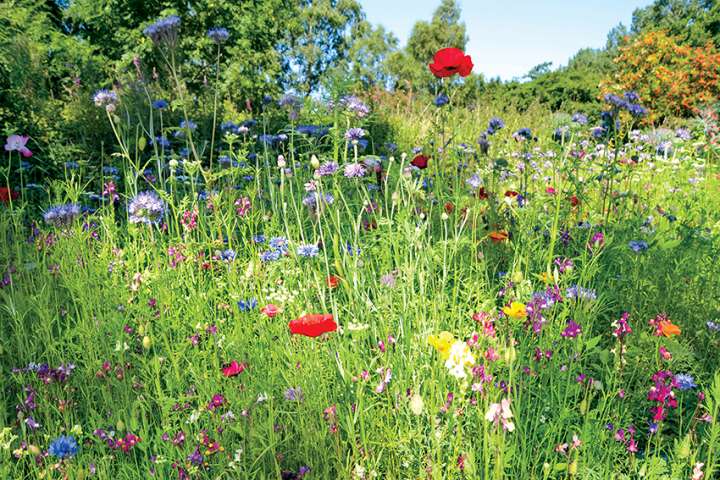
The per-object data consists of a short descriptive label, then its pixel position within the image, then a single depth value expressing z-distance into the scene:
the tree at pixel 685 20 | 20.59
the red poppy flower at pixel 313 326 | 1.29
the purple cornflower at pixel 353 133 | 2.28
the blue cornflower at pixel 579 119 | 3.07
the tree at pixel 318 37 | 31.23
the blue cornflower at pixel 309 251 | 1.99
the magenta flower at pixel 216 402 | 1.58
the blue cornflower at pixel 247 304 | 2.00
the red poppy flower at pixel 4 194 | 2.91
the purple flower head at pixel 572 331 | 1.59
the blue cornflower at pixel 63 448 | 1.33
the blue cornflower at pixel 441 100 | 2.85
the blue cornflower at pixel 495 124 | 3.42
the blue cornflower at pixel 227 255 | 2.50
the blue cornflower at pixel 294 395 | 1.55
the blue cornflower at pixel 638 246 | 2.24
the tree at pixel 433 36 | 35.42
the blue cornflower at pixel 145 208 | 2.30
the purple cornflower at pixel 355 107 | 2.53
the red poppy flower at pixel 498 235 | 2.37
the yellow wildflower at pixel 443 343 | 1.15
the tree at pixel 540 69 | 21.02
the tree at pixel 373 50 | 34.34
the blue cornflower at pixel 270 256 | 2.37
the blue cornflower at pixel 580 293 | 1.71
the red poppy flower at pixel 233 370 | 1.49
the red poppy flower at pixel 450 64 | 2.33
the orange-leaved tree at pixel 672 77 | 12.97
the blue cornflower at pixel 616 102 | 2.75
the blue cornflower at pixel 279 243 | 2.44
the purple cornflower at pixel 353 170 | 2.08
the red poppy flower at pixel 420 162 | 2.58
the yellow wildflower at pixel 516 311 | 1.30
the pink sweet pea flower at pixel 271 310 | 1.65
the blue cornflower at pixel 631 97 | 2.87
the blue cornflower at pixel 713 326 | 2.03
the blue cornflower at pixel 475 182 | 2.43
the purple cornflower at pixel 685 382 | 1.70
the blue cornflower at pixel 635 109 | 2.80
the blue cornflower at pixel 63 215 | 2.24
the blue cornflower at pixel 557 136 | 3.49
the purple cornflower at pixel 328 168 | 2.14
